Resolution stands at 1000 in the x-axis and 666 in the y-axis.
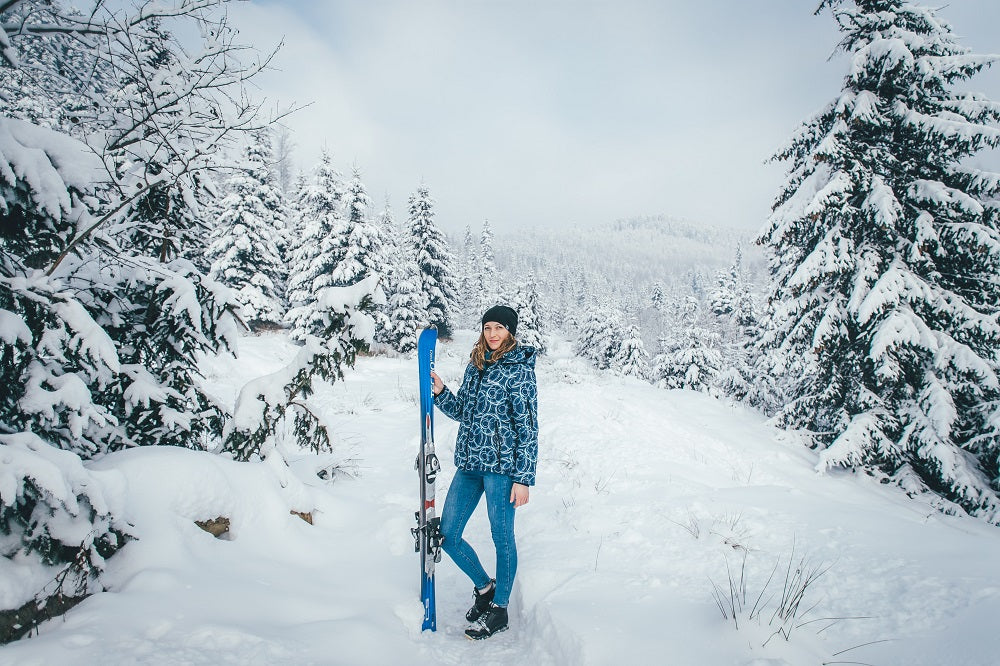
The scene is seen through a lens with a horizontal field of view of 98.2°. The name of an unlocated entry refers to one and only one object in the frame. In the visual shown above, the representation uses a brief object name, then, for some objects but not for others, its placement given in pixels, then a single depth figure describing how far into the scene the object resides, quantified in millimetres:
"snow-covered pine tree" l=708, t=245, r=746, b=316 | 34344
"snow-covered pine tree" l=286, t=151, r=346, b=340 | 22969
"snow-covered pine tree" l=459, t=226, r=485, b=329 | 58862
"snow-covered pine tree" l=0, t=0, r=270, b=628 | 2414
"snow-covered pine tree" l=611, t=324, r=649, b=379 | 34438
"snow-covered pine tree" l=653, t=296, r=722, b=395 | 29406
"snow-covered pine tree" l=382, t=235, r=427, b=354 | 27281
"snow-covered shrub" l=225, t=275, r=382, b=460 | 4094
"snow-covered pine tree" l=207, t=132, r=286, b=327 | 22141
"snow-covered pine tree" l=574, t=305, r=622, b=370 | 40906
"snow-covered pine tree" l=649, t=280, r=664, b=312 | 57172
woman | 3250
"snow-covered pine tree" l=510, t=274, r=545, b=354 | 33844
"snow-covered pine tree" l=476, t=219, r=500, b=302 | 53250
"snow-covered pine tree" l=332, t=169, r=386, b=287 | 22641
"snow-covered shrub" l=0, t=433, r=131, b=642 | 2172
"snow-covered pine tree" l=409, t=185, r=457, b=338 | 30922
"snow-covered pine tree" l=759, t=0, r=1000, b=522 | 7957
